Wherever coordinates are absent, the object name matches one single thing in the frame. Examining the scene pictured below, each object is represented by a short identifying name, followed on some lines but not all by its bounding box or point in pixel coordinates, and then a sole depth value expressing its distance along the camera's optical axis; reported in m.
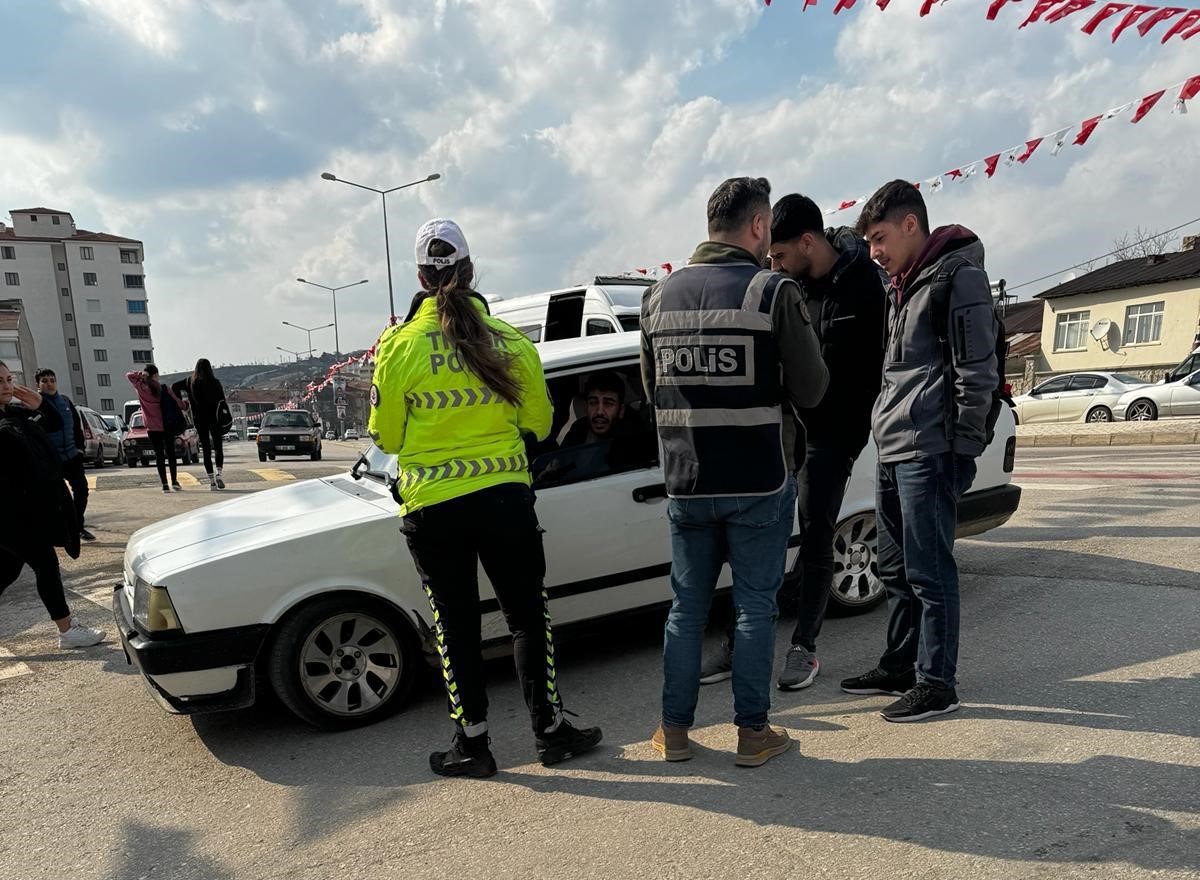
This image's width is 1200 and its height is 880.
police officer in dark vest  2.70
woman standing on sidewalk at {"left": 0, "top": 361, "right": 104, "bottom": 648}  4.54
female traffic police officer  2.85
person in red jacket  10.64
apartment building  78.56
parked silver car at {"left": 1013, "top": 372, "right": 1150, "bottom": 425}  18.78
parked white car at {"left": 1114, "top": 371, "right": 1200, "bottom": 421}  17.55
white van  8.78
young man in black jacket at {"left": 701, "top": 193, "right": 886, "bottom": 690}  3.43
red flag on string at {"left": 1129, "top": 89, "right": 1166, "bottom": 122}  9.29
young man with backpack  2.89
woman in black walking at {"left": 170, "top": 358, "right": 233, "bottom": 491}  10.46
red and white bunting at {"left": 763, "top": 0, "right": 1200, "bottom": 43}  7.76
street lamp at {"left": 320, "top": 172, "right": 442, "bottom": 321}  30.81
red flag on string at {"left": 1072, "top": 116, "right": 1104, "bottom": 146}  10.09
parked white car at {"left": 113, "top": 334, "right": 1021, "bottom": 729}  3.25
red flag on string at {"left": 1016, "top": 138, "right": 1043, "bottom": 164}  10.85
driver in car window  3.88
